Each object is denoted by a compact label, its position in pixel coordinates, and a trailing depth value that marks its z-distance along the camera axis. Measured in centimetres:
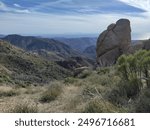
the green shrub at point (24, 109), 411
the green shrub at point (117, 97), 486
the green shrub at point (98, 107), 377
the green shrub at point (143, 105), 405
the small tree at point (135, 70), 547
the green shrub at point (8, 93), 712
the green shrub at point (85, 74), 1562
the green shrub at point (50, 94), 605
